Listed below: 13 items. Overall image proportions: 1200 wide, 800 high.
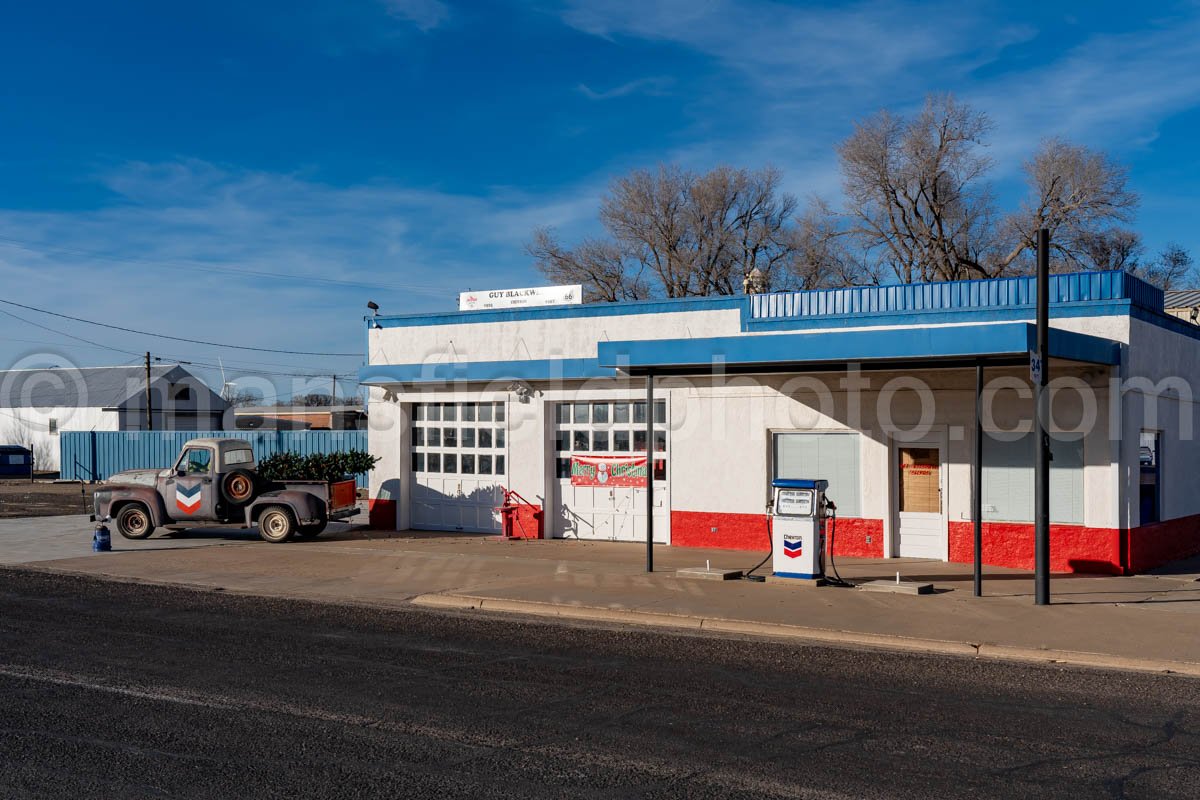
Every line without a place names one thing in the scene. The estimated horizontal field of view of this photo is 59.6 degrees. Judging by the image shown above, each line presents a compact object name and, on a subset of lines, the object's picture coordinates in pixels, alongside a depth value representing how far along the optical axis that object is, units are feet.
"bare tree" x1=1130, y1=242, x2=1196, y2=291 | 163.73
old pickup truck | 64.75
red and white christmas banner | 61.72
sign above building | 65.21
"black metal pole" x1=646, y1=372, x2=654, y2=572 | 48.31
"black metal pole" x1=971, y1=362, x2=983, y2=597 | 40.60
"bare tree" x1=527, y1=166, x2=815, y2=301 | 159.94
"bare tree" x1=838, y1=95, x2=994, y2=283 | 141.90
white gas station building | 48.67
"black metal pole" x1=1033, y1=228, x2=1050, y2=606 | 39.96
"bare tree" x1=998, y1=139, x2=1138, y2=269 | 136.26
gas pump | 45.68
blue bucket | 60.70
